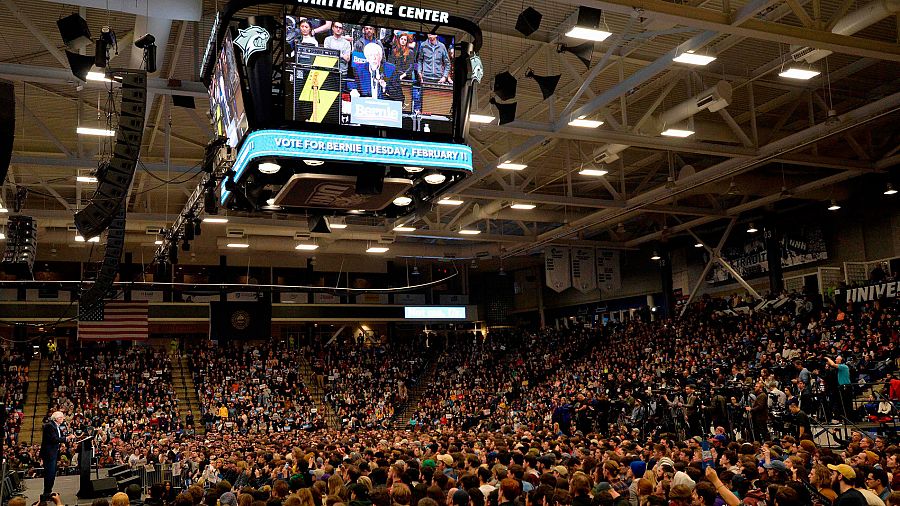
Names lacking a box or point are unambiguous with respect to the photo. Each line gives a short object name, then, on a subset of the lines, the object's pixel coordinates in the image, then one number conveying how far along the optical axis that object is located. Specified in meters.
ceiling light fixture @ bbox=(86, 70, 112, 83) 11.98
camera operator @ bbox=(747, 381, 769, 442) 16.25
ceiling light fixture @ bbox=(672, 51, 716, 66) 12.15
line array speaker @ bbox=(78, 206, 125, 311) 12.46
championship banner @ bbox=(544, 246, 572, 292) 31.30
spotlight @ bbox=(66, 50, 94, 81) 9.59
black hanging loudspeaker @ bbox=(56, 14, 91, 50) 9.12
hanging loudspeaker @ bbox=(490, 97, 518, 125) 12.45
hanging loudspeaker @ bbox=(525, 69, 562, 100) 12.12
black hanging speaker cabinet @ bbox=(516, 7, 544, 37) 10.34
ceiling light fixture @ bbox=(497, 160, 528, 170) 18.16
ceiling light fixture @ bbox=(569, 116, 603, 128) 15.02
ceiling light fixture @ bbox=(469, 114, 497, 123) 13.92
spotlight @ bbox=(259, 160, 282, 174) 7.41
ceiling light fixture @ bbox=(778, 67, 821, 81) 12.94
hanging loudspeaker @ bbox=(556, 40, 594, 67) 11.29
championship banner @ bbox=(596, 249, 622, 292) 32.97
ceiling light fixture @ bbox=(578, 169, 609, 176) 19.16
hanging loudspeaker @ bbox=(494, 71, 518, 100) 11.77
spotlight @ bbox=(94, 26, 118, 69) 8.70
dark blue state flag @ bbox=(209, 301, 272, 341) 33.47
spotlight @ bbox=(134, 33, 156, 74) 8.80
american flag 29.73
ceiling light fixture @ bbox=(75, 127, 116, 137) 14.05
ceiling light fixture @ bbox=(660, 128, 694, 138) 16.16
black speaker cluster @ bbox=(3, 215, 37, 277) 15.44
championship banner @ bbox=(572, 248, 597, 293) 32.09
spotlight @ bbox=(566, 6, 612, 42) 10.13
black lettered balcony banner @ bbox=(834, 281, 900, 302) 22.62
